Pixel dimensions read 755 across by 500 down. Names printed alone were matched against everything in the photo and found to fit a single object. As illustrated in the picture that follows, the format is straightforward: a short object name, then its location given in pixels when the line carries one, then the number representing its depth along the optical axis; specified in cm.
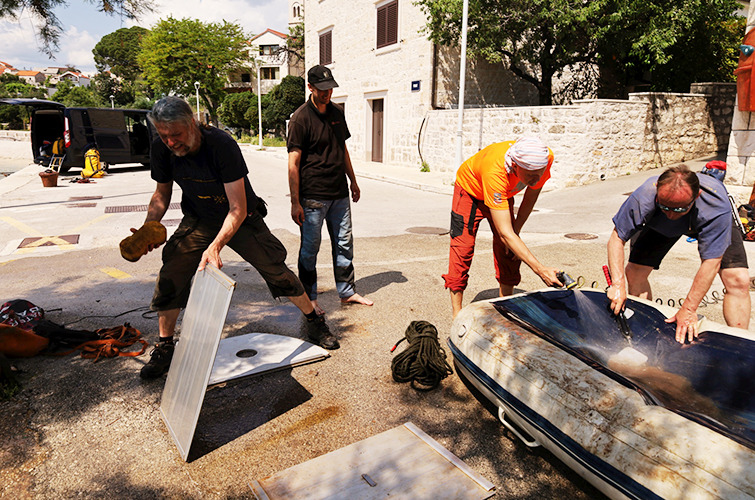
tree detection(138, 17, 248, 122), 4534
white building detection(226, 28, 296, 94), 6081
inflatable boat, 196
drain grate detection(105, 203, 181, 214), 1011
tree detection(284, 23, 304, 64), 4262
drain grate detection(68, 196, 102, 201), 1166
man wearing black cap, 439
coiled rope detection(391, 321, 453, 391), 344
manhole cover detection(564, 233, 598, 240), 805
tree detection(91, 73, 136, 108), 7462
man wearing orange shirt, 332
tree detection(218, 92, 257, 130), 4306
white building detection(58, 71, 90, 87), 13468
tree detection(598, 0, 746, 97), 1327
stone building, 1820
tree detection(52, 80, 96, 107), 6762
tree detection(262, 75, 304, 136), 3578
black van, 1534
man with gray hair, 313
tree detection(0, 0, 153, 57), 501
